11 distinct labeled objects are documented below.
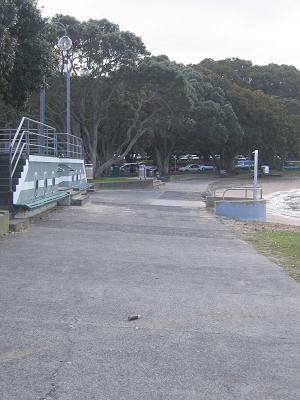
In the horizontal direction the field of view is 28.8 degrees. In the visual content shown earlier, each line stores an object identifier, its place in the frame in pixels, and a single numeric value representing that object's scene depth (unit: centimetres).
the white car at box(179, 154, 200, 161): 10648
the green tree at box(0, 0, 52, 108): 1359
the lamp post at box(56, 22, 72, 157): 2394
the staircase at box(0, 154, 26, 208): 1352
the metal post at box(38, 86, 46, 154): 1653
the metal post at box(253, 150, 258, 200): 2180
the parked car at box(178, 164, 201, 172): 8460
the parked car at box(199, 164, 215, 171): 8778
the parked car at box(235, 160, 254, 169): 9014
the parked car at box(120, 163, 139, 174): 6357
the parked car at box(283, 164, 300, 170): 9896
